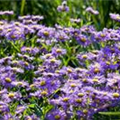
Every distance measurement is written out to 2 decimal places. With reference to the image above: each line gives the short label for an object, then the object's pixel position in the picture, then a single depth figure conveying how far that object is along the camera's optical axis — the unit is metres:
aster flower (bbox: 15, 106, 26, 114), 3.03
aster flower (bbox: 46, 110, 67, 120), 2.94
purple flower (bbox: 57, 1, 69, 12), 4.69
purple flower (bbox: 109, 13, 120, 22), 4.06
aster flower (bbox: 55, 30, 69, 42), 3.98
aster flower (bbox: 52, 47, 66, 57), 3.80
